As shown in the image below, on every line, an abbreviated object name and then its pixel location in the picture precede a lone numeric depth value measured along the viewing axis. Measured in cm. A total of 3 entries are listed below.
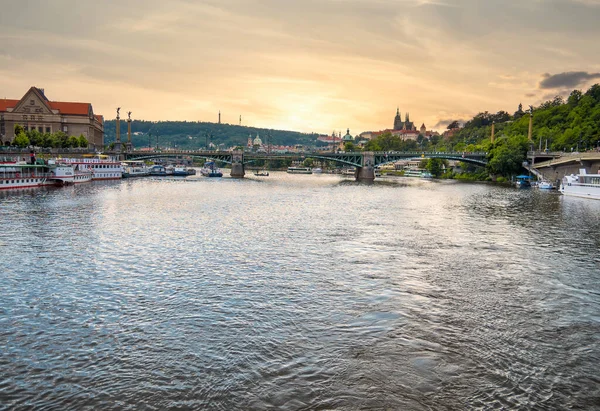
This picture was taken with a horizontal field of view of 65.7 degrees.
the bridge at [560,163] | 8098
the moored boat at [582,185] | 6788
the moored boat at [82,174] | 8418
